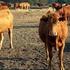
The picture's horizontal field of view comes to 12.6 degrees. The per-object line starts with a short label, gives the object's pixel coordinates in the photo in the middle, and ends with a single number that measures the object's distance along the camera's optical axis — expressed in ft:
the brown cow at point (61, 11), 30.89
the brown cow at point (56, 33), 29.42
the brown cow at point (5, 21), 43.60
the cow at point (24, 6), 178.36
